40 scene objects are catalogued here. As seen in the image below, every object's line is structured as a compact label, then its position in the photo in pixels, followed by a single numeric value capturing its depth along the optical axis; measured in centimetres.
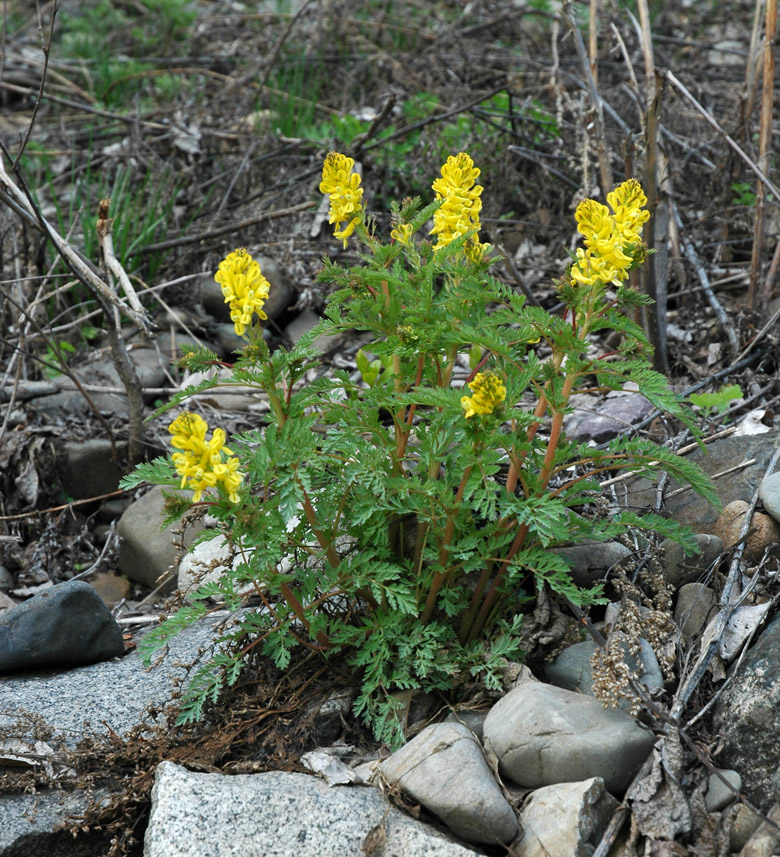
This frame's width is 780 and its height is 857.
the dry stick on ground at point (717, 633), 213
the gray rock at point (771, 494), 257
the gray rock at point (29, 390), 415
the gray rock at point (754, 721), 201
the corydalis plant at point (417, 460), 203
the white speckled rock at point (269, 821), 197
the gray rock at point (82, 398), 418
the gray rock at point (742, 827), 193
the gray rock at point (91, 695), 236
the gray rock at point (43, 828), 205
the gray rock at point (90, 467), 393
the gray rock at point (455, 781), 198
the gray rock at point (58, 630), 260
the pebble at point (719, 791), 199
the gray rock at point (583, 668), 228
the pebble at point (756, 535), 259
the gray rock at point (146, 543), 350
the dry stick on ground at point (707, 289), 394
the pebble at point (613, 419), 355
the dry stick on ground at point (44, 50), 311
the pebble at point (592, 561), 261
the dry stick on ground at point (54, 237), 323
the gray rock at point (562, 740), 206
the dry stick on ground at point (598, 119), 376
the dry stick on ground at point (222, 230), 466
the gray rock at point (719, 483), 288
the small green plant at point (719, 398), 333
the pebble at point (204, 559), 317
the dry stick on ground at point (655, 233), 357
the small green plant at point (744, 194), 459
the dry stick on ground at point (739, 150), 349
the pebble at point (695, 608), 243
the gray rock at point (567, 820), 191
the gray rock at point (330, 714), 238
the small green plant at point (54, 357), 439
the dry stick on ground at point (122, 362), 359
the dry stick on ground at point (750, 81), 430
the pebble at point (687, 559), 261
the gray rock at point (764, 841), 181
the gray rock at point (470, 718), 232
